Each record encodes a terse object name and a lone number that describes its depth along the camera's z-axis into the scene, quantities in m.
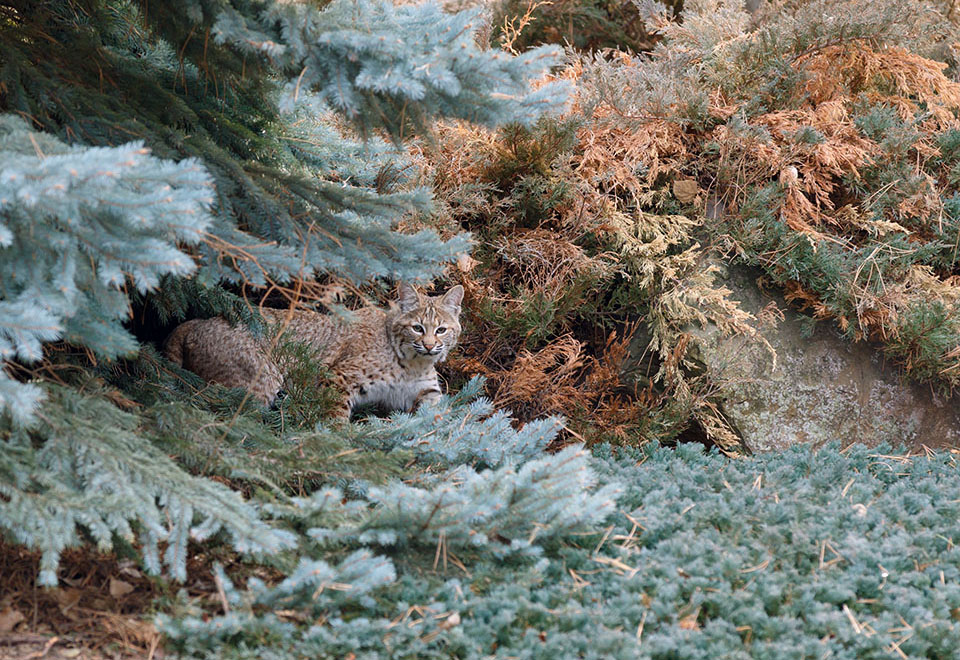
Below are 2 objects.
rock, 10.12
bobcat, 9.17
